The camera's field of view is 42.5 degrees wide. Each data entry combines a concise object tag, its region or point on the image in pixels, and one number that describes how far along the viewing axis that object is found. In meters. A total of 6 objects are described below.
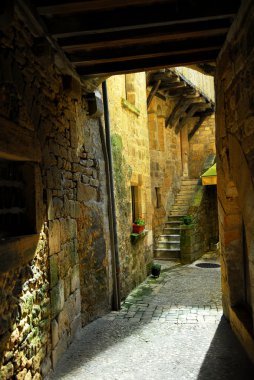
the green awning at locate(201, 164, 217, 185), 10.68
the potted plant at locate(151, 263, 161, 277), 7.74
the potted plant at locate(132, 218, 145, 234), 6.82
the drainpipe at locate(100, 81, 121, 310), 5.23
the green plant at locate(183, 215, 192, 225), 9.91
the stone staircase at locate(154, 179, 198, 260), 10.05
